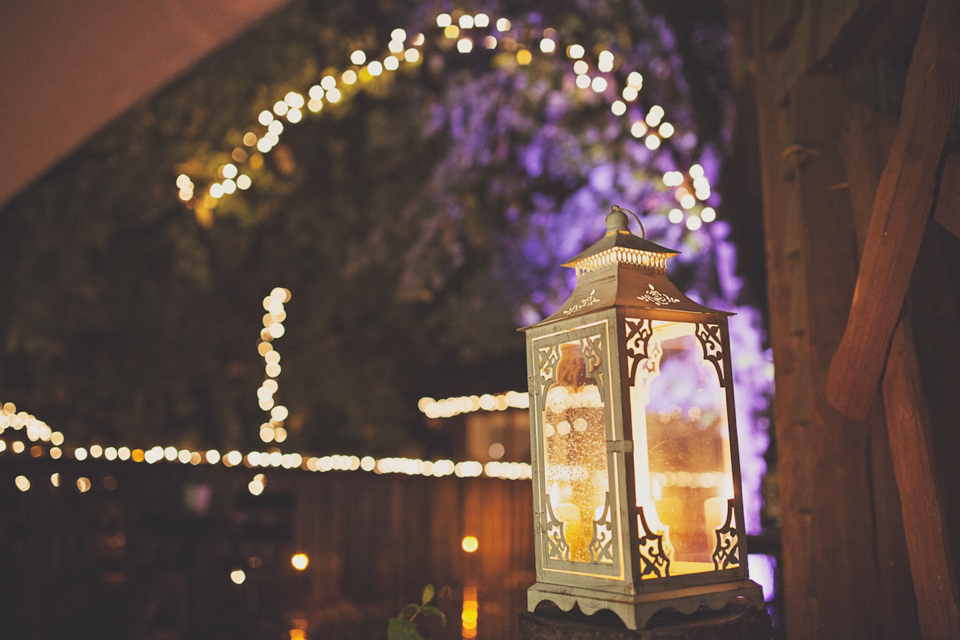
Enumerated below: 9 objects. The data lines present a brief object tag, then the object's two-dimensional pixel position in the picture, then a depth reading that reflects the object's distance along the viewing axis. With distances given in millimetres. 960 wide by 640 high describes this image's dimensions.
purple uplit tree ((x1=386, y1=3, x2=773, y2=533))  5715
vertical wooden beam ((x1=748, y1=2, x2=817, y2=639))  2441
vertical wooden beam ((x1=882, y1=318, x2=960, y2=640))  1933
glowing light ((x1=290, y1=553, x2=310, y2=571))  4200
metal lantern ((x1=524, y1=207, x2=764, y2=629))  1854
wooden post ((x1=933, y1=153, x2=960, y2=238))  1952
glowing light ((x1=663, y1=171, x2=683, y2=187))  5245
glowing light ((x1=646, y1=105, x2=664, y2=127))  5176
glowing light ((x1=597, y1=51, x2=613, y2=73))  5639
